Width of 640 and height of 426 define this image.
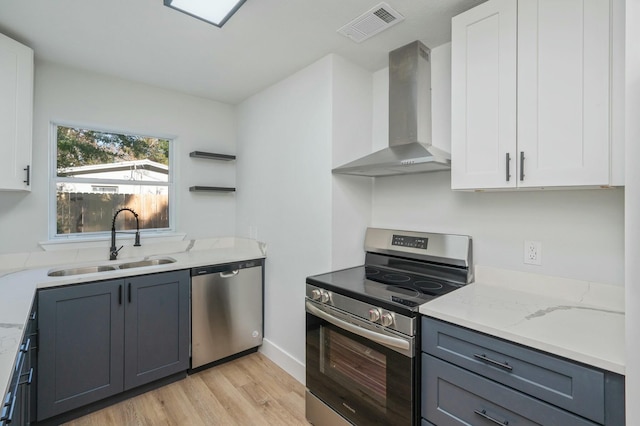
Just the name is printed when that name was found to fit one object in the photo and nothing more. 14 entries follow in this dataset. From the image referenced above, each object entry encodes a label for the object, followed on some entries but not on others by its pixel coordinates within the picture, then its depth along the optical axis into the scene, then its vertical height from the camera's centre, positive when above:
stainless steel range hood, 1.94 +0.67
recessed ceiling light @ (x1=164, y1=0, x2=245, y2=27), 1.66 +1.14
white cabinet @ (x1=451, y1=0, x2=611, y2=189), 1.27 +0.56
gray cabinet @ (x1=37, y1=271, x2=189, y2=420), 1.90 -0.86
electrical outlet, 1.67 -0.21
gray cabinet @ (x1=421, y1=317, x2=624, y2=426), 1.03 -0.65
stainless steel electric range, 1.49 -0.61
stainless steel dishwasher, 2.51 -0.84
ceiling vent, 1.76 +1.15
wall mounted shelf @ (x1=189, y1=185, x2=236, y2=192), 3.08 +0.24
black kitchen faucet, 2.61 -0.26
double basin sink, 2.27 -0.44
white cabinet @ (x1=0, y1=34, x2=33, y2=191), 1.94 +0.64
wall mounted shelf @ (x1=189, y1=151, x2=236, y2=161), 3.07 +0.59
